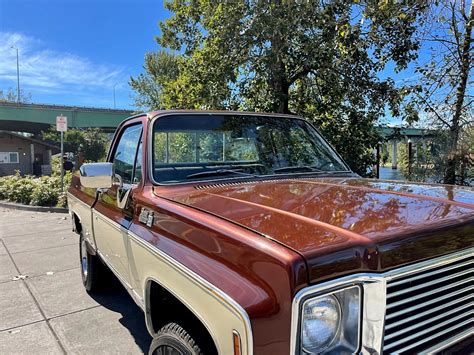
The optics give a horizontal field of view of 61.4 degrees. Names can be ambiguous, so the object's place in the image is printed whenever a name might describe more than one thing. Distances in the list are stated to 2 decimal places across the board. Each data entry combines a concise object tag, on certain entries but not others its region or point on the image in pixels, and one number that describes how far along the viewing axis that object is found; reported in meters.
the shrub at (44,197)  11.94
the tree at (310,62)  7.08
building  38.06
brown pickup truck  1.43
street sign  12.30
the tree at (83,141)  43.00
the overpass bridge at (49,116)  41.34
